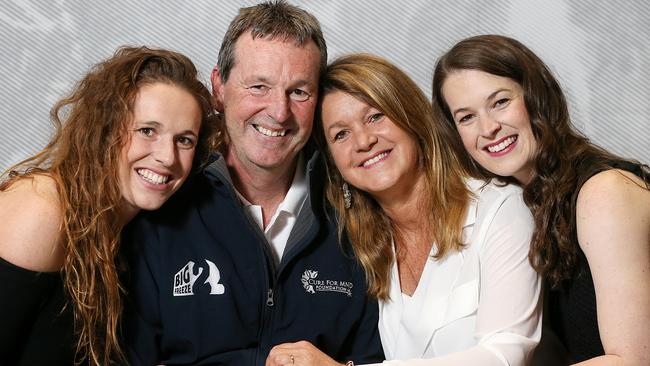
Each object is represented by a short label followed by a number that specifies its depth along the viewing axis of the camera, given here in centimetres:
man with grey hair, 241
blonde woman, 223
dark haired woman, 201
